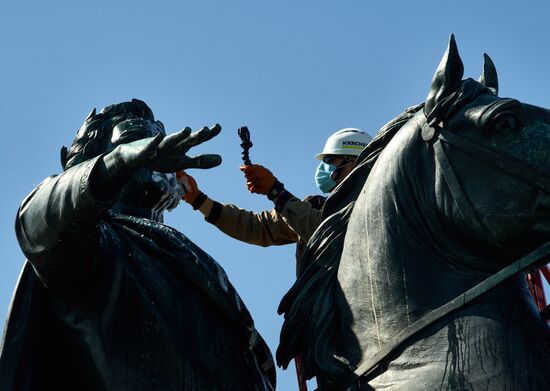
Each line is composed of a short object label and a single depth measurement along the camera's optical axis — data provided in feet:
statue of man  21.65
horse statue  20.63
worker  36.32
